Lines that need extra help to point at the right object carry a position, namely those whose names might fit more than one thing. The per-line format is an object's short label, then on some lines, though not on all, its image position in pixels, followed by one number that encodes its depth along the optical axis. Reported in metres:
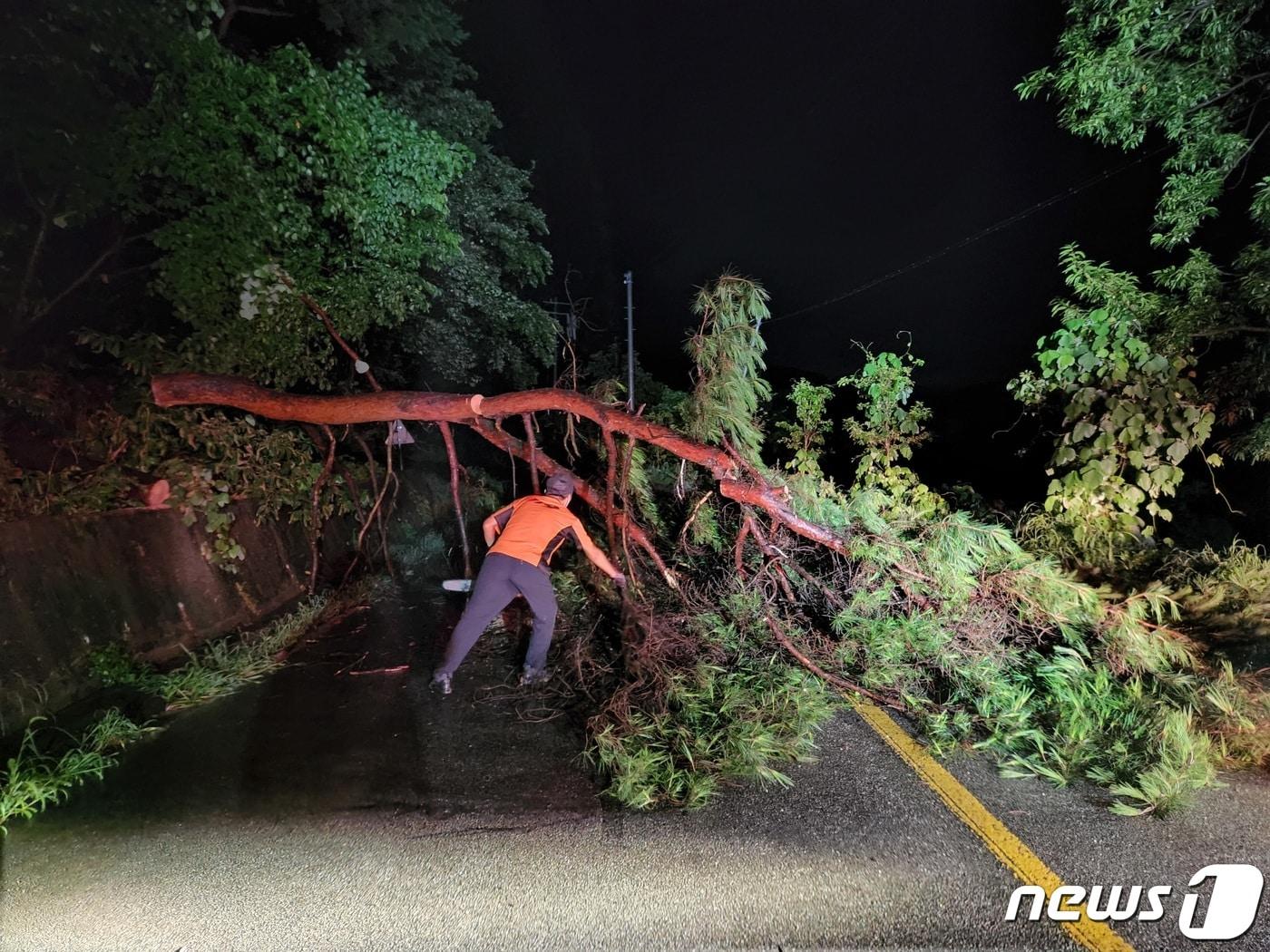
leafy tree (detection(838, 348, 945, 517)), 6.70
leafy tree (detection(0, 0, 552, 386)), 4.72
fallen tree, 3.48
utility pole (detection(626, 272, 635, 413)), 15.14
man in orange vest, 4.29
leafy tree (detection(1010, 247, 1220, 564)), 5.19
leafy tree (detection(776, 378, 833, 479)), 7.29
